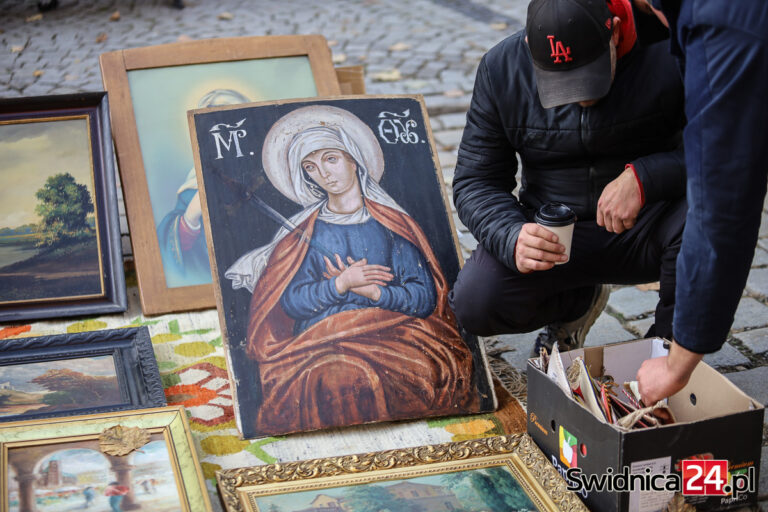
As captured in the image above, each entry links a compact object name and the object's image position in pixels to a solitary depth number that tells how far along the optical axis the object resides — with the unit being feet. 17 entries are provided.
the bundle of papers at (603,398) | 6.31
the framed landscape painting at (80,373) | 7.54
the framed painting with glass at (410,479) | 6.29
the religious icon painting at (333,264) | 7.82
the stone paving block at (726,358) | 8.71
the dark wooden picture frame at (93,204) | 9.42
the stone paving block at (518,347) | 8.97
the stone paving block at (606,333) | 9.37
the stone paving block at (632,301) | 9.99
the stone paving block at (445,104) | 16.05
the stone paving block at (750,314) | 9.52
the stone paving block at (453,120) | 15.42
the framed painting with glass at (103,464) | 6.18
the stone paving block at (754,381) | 8.14
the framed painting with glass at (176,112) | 9.84
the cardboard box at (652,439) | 5.89
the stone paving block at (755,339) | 9.00
